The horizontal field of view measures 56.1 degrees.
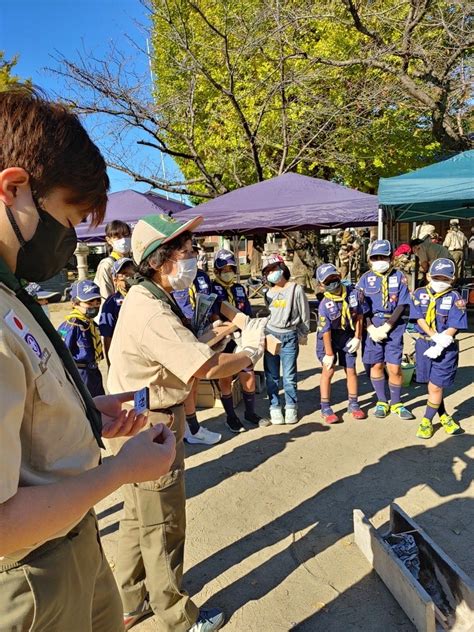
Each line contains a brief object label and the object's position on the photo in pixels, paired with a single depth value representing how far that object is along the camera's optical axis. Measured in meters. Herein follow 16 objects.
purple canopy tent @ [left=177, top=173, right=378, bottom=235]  8.52
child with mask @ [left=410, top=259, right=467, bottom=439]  4.50
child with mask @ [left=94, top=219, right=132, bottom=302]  5.53
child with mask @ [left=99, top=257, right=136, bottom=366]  4.79
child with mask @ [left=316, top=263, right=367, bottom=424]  5.08
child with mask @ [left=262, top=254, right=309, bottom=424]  5.10
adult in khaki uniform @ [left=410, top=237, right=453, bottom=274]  9.71
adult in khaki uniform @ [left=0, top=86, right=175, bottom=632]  0.88
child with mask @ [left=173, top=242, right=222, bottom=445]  4.66
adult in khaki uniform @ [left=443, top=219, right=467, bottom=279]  13.64
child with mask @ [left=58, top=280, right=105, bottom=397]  4.11
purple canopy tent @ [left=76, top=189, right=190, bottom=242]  10.46
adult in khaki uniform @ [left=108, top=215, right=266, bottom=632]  2.02
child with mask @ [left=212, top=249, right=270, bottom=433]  4.98
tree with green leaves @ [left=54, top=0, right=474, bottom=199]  11.38
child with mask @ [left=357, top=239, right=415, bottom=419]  5.04
